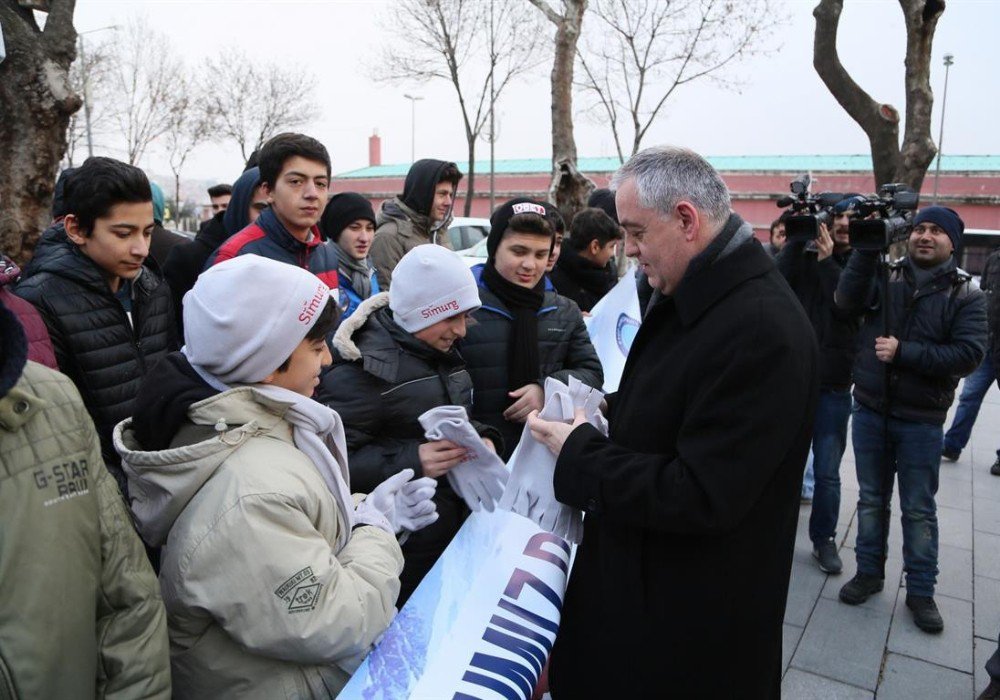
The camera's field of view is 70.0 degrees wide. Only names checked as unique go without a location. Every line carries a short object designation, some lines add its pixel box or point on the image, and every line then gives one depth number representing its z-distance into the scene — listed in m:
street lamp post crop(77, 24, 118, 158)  26.29
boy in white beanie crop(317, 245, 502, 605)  2.24
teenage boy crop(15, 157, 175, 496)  2.42
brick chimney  53.00
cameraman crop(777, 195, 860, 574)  4.24
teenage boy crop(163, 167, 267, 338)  3.87
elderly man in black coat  1.59
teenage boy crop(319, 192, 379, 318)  4.28
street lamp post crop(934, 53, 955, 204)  33.59
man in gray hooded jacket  4.74
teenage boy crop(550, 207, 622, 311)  4.73
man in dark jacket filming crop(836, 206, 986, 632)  3.64
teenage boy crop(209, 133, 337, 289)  3.35
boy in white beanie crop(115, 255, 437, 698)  1.32
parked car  16.97
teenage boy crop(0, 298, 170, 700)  1.13
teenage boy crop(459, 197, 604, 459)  2.97
